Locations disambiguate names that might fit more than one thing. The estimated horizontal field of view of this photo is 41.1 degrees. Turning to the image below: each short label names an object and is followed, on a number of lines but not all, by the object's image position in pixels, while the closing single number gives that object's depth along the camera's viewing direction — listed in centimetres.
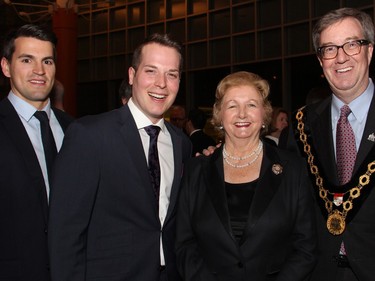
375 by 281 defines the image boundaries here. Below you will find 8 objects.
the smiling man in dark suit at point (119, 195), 225
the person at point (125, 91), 400
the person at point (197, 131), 598
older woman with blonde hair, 249
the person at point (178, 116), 694
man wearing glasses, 249
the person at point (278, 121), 621
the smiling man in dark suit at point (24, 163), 235
